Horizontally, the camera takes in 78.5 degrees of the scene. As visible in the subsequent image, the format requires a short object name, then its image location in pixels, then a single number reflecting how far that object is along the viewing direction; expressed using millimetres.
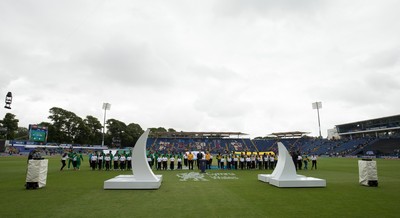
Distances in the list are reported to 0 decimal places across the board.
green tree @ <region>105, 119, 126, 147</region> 78750
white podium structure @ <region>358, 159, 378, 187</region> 11086
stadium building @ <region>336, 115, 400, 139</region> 57131
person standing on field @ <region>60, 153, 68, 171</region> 19497
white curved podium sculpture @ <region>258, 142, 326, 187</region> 10797
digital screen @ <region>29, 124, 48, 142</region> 45088
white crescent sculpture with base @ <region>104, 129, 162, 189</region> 10388
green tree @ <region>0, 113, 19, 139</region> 58750
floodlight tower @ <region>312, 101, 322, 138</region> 57028
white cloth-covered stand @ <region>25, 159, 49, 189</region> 10461
